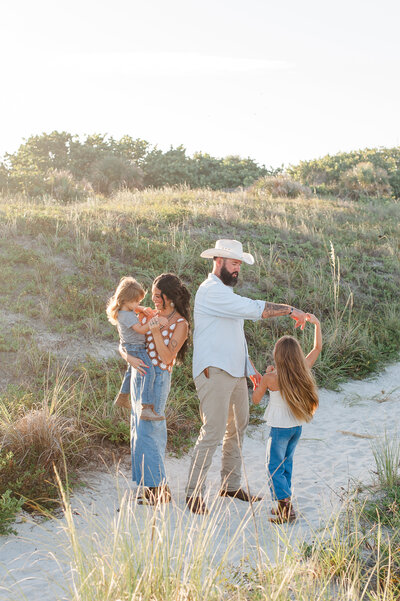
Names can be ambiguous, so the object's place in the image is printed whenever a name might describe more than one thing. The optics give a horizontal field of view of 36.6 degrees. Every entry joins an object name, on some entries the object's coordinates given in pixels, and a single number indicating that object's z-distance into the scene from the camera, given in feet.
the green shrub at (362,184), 80.94
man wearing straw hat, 16.11
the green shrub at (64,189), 53.93
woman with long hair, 16.35
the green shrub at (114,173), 76.64
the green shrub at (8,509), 15.37
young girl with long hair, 15.99
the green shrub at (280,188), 66.39
